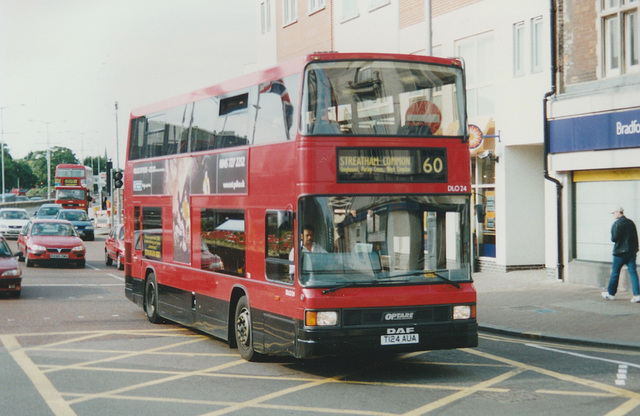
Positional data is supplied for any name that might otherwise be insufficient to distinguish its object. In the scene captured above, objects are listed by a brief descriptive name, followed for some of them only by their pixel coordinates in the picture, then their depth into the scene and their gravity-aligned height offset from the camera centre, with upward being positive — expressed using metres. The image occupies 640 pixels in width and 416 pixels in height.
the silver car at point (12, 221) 43.97 -0.44
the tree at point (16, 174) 155.38 +7.24
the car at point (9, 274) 18.33 -1.31
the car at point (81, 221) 44.69 -0.49
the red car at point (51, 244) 27.52 -1.02
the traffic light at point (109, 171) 38.87 +1.86
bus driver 9.45 -0.35
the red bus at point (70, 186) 62.44 +1.87
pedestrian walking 16.17 -0.73
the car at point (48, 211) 45.83 +0.05
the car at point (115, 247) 28.20 -1.21
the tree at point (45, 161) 171.75 +10.28
